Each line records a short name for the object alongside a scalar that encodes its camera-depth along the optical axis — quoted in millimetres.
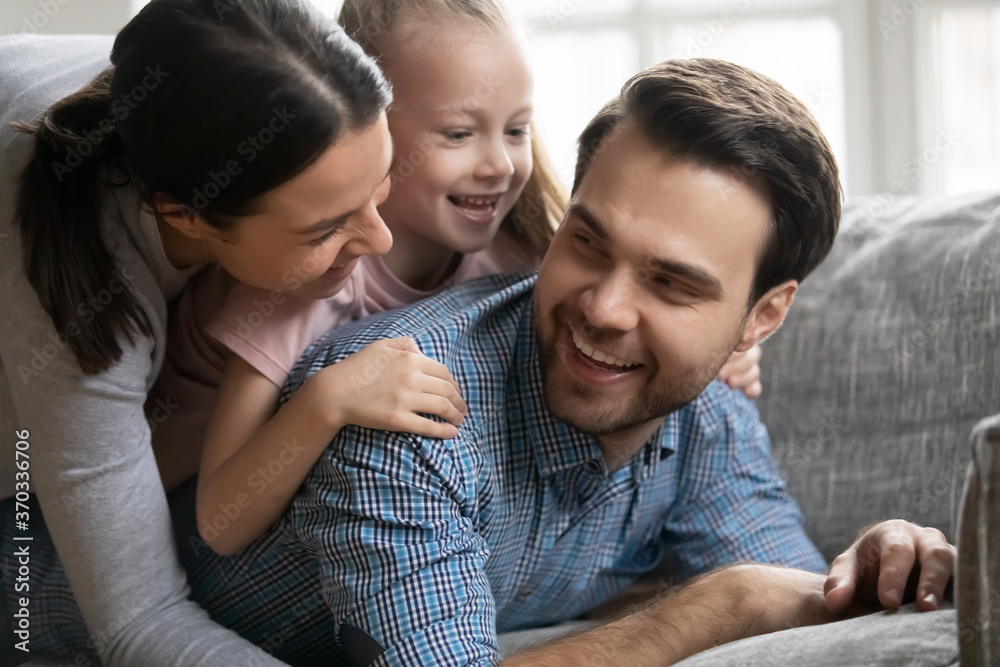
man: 1255
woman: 1204
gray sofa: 1728
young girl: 1287
